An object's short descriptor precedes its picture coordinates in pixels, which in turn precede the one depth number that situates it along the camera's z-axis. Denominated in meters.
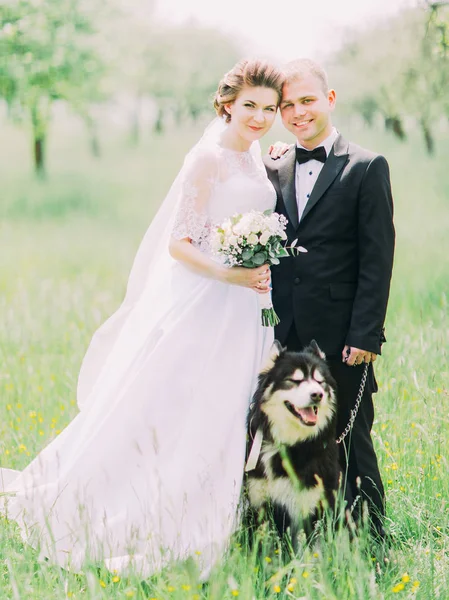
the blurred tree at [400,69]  9.49
